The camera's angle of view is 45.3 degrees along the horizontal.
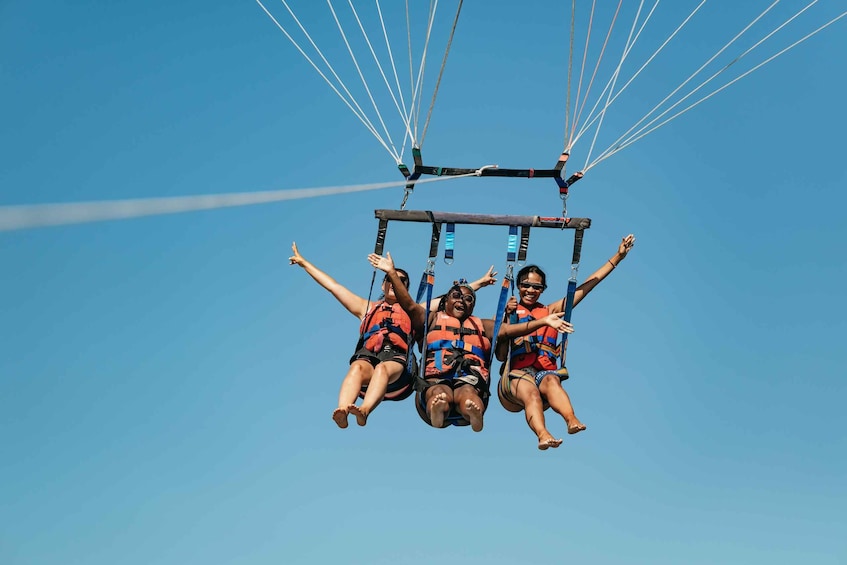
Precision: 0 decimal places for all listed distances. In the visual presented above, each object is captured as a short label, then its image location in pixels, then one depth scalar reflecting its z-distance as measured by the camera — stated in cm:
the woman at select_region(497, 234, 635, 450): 834
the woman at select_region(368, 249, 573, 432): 819
